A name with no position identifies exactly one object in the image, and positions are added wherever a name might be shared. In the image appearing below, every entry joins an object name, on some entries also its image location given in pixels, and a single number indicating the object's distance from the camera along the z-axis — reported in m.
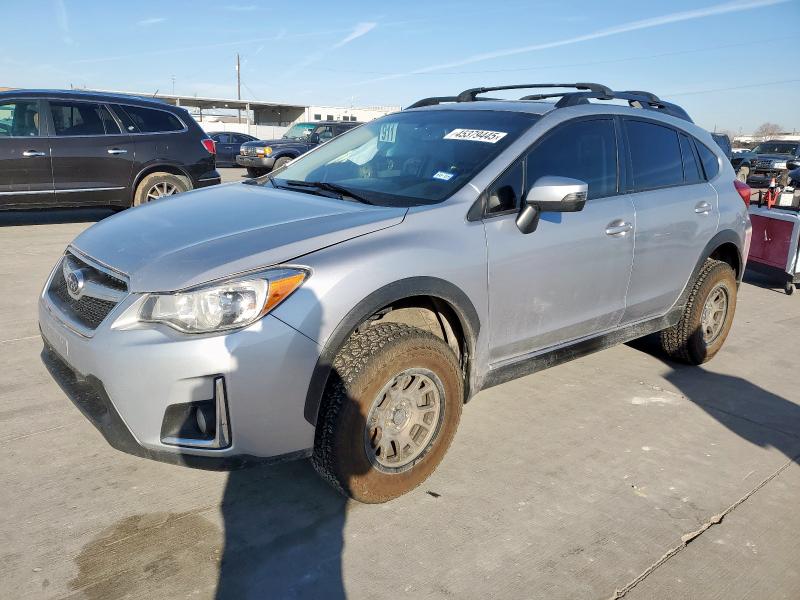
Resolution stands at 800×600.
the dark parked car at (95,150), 8.16
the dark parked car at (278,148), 18.61
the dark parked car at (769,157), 21.66
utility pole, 69.12
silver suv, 2.41
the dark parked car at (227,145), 25.52
